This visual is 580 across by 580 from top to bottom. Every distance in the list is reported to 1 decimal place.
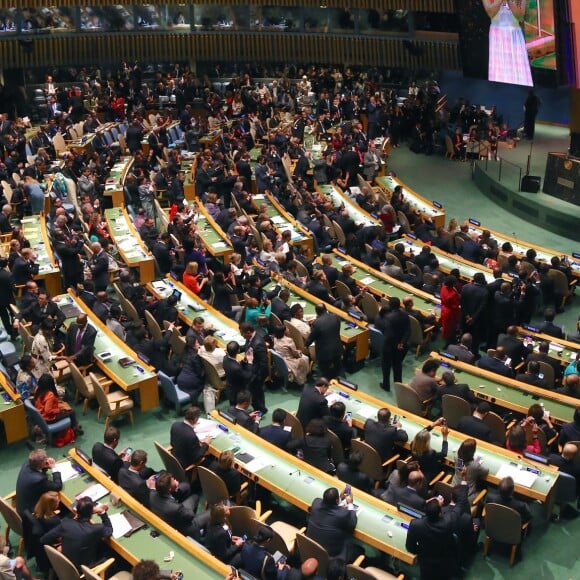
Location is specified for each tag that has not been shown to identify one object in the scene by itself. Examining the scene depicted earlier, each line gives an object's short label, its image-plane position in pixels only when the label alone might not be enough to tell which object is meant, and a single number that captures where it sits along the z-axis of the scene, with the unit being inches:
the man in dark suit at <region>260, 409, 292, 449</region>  374.9
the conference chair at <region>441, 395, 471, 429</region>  394.9
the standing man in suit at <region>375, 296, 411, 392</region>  461.1
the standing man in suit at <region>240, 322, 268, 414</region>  440.1
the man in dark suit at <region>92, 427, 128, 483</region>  345.4
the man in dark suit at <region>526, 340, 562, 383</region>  443.8
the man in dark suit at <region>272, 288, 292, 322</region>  500.4
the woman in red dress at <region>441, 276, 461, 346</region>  497.0
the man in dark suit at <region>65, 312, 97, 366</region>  451.5
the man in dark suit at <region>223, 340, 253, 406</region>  423.5
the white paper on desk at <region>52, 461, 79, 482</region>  347.7
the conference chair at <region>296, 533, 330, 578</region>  295.0
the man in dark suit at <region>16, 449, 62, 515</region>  327.0
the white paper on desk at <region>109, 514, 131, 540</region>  310.2
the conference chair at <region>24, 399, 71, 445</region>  405.7
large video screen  762.2
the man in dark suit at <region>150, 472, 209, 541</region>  316.8
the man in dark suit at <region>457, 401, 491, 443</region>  376.2
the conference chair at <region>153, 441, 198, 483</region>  354.6
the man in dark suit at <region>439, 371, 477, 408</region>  400.5
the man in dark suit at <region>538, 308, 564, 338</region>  488.4
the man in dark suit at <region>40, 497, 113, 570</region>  298.8
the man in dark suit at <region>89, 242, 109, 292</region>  553.9
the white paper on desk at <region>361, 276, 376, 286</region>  567.5
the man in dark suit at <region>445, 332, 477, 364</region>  451.5
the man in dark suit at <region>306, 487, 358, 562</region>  309.4
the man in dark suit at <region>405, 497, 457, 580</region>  299.0
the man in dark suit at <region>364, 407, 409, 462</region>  367.2
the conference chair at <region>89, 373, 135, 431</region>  423.8
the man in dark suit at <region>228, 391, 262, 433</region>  382.3
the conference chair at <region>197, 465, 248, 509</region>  336.5
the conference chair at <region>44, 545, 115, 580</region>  287.3
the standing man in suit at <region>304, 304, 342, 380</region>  462.3
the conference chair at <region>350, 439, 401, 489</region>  362.9
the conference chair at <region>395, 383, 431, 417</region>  414.9
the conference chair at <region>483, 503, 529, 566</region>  322.0
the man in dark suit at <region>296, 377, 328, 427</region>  386.9
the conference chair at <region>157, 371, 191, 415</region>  440.8
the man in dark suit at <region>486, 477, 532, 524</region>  323.0
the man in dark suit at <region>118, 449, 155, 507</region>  331.9
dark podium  751.7
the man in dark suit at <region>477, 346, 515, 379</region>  438.0
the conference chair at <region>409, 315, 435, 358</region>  507.2
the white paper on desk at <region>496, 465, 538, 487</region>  343.6
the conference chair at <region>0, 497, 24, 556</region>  324.2
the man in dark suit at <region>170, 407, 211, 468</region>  362.9
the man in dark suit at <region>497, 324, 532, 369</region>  457.7
